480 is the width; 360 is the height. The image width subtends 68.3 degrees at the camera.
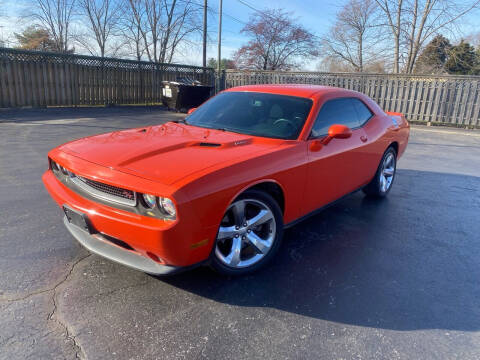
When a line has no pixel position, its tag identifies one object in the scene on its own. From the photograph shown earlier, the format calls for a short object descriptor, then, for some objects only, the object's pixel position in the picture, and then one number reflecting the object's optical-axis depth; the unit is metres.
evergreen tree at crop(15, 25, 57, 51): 28.23
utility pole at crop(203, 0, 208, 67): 21.27
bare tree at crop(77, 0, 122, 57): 24.83
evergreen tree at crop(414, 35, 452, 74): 20.82
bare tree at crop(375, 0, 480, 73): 19.03
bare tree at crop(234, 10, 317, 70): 26.67
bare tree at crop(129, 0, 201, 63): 23.88
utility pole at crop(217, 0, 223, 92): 21.99
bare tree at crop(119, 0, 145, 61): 24.31
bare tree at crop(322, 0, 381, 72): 22.88
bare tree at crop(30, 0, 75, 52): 25.56
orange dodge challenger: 2.28
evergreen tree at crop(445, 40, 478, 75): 25.94
